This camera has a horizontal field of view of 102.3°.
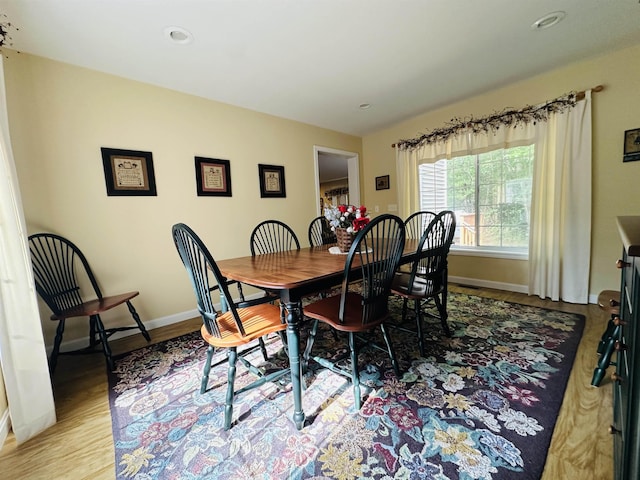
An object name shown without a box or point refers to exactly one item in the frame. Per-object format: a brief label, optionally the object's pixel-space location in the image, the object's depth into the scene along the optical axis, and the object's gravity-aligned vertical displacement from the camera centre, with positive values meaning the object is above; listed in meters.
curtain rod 2.45 +1.04
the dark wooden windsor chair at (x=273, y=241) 3.09 -0.27
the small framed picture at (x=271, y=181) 3.40 +0.52
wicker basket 2.00 -0.19
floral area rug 1.10 -1.06
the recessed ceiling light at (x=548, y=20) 1.84 +1.33
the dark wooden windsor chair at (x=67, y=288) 1.87 -0.45
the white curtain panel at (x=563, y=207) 2.57 -0.07
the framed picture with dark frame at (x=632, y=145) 2.34 +0.47
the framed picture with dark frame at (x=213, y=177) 2.87 +0.53
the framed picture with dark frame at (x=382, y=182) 4.35 +0.51
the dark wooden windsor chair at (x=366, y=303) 1.38 -0.50
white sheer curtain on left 1.26 -0.43
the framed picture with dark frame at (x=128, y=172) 2.34 +0.53
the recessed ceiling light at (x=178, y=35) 1.81 +1.38
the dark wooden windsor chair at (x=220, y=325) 1.28 -0.57
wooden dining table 1.29 -0.31
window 3.07 +0.15
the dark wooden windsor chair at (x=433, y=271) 1.86 -0.47
